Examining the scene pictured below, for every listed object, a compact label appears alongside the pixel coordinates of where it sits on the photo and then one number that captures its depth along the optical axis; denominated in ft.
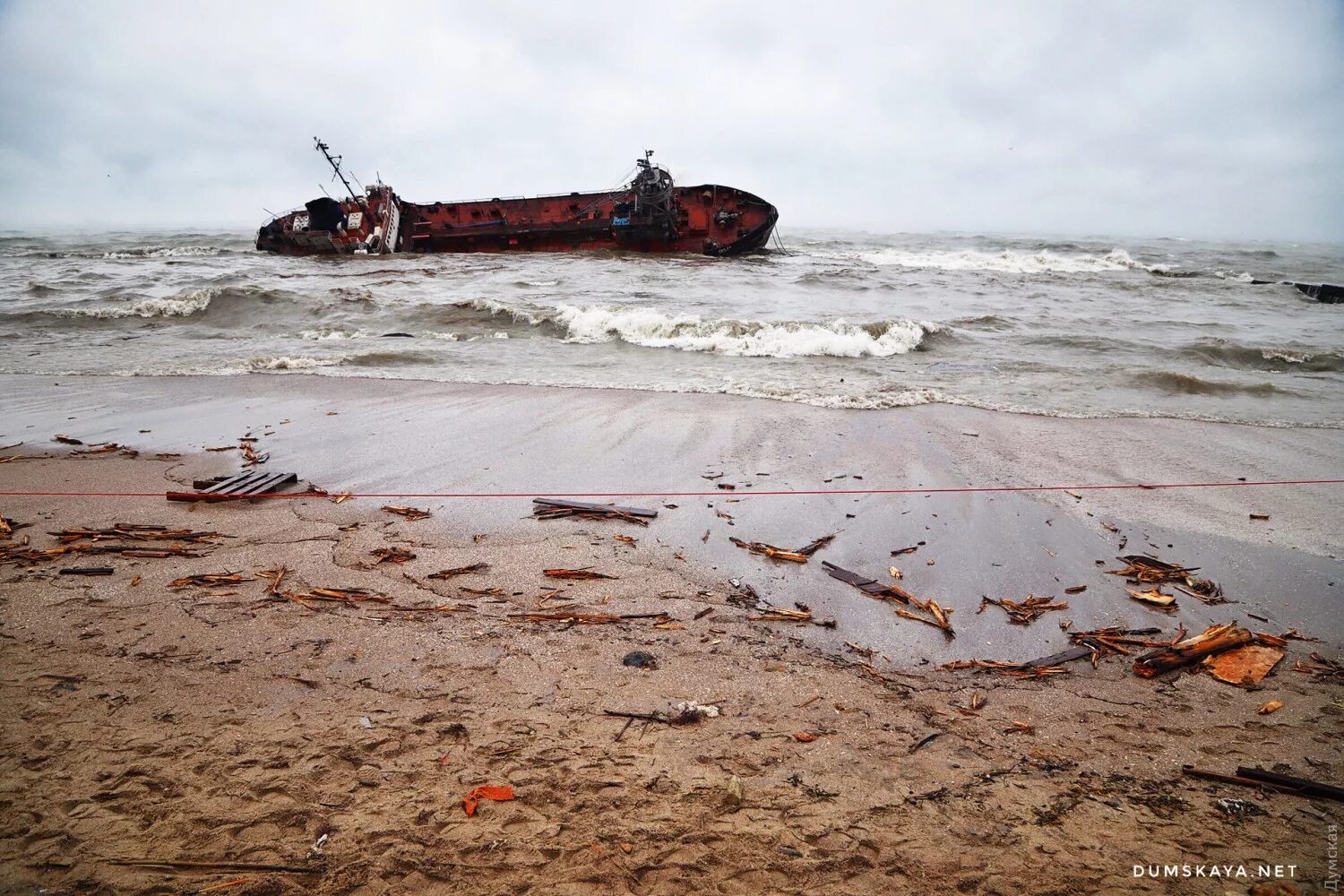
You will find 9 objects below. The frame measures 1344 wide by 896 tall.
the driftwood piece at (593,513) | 14.29
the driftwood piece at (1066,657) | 9.84
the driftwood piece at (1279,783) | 7.07
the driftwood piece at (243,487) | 14.58
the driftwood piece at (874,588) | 11.57
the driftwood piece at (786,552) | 12.79
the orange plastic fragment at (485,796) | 6.56
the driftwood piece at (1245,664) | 9.39
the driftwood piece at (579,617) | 10.30
